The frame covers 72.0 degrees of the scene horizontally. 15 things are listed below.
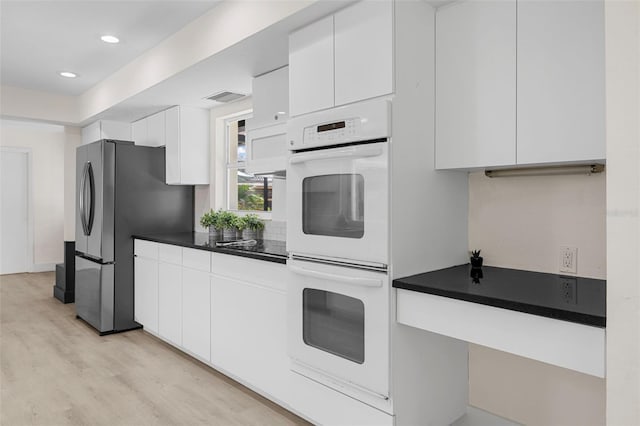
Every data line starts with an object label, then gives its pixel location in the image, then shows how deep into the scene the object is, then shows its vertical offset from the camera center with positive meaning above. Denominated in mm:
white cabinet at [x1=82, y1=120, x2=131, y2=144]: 4863 +887
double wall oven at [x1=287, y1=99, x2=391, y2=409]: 1894 -176
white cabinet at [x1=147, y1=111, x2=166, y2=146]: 4293 +801
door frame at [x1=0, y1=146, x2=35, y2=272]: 7133 -92
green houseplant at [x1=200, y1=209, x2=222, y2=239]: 3533 -113
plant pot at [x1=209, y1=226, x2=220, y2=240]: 3545 -190
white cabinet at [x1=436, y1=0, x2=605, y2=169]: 1654 +526
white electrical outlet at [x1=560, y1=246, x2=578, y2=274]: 1905 -216
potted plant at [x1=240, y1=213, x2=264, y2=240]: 3479 -138
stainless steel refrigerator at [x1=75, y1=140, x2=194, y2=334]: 3926 -60
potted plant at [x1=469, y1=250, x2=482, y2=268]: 2152 -246
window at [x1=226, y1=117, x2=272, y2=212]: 3916 +275
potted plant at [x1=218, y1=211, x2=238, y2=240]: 3462 -121
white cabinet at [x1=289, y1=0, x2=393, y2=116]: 1886 +708
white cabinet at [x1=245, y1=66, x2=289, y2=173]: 2852 +575
